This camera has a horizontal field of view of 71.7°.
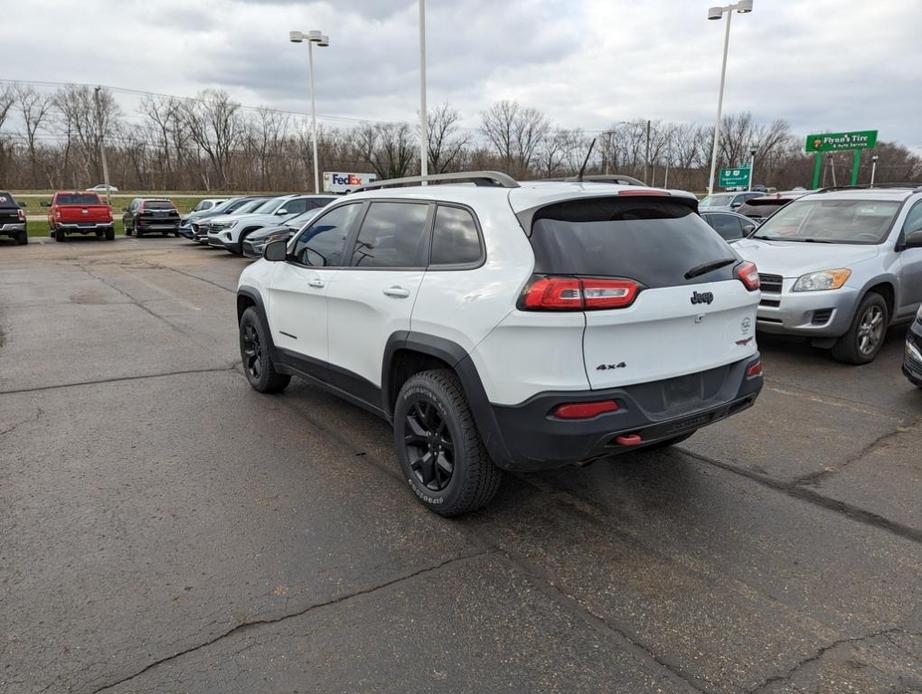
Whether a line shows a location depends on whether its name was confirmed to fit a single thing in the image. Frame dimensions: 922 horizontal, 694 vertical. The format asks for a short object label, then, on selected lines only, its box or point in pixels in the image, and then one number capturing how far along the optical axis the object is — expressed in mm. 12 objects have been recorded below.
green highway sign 52281
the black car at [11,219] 22719
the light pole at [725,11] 27916
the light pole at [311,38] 31328
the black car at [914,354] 5304
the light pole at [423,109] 20500
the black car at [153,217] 27792
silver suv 6547
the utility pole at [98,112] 60650
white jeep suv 2959
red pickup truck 25094
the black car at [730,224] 12617
